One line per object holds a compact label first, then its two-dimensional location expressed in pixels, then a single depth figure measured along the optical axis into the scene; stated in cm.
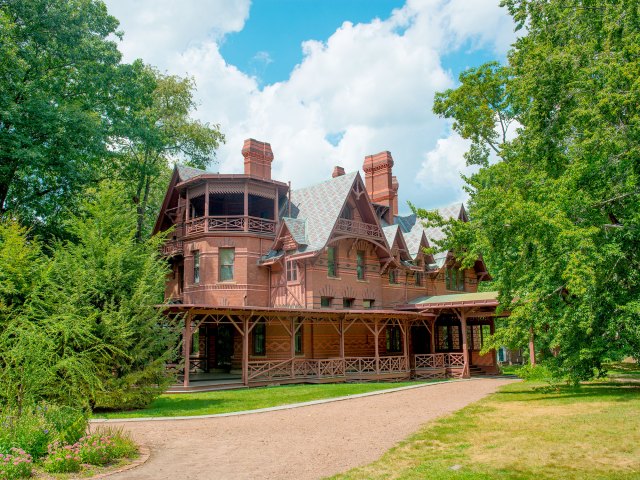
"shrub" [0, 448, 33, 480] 757
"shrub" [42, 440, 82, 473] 808
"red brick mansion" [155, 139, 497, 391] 2647
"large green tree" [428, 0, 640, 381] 1555
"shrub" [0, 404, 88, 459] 857
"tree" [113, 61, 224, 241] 3616
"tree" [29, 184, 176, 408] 1437
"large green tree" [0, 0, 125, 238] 2431
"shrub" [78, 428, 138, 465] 853
